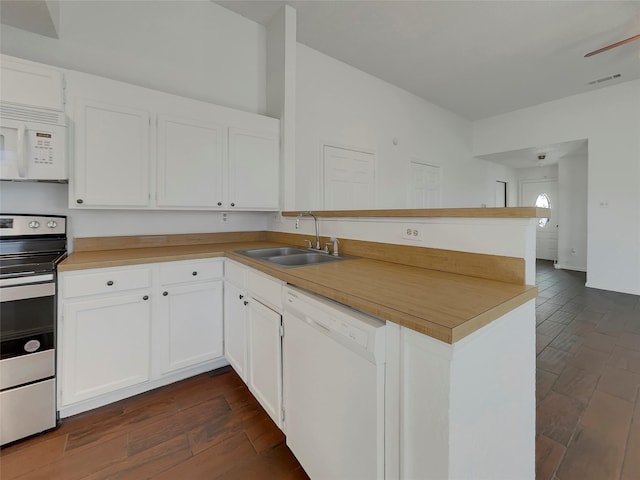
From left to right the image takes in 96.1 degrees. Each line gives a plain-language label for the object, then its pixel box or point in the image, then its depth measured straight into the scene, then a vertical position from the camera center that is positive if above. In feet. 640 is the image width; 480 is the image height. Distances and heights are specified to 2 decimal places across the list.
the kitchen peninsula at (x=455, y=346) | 2.47 -1.05
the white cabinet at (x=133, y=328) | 5.41 -1.96
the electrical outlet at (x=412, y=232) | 4.96 +0.07
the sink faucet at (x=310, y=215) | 7.09 +0.45
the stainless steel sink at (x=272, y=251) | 7.20 -0.42
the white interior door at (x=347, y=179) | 12.07 +2.53
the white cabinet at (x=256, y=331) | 4.74 -1.86
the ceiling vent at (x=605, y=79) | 13.15 +7.47
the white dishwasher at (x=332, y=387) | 2.90 -1.81
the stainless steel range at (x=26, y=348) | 4.79 -1.98
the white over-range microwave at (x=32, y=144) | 5.42 +1.76
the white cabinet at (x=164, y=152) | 6.28 +2.10
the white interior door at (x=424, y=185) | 16.01 +2.97
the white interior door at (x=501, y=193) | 22.83 +3.57
